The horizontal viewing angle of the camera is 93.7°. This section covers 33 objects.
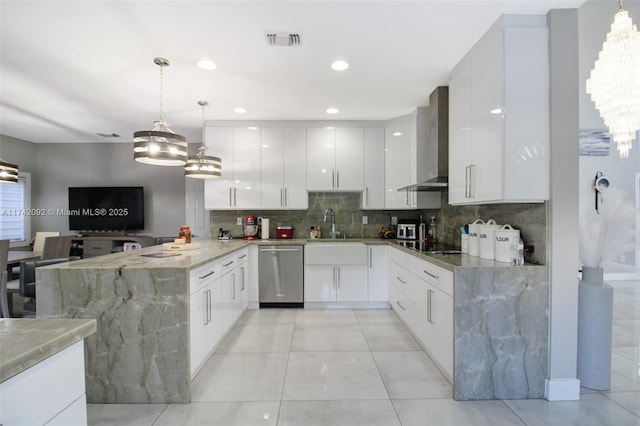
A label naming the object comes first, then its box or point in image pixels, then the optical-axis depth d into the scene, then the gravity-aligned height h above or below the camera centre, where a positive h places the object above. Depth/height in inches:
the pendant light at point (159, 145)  87.8 +20.9
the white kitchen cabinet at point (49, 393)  26.8 -17.5
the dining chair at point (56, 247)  154.2 -16.6
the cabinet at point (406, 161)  149.4 +27.9
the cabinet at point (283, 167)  167.9 +26.8
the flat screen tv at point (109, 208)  211.3 +5.2
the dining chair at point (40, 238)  189.6 -14.4
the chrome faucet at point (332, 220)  181.8 -3.3
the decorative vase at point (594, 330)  80.1 -31.5
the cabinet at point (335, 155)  168.2 +33.4
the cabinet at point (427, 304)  85.4 -30.9
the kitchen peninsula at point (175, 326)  77.5 -29.3
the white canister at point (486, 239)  92.9 -8.1
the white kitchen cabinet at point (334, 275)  155.6 -31.5
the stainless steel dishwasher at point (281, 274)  157.6 -31.2
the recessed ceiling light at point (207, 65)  101.0 +51.9
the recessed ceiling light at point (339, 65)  103.1 +52.1
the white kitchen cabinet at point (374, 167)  168.4 +26.6
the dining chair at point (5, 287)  116.1 -29.1
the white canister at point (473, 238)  100.3 -8.1
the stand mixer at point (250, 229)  175.6 -8.3
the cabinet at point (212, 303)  86.4 -30.8
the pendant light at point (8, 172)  130.3 +19.2
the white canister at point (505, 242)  85.0 -8.2
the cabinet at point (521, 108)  78.9 +28.0
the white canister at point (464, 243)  106.9 -10.7
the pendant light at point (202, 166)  124.3 +20.5
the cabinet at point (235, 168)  167.2 +26.3
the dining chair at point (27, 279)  110.3 -23.4
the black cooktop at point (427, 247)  112.4 -14.1
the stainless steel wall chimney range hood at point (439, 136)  122.9 +32.7
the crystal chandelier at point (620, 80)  104.8 +48.5
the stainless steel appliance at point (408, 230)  165.2 -9.0
